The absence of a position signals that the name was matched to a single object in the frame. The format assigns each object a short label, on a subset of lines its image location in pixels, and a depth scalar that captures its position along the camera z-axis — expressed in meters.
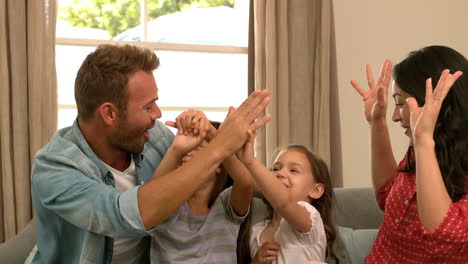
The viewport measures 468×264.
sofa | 2.53
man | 1.89
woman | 1.76
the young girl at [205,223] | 2.20
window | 3.57
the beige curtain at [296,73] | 3.57
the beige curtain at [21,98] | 3.05
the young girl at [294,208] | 2.09
